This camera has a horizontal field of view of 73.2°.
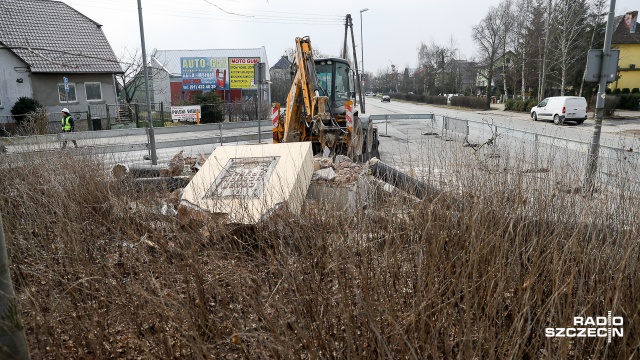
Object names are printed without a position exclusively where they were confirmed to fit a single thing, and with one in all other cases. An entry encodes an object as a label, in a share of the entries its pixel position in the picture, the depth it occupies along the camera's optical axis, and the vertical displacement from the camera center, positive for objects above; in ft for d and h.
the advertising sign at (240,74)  115.24 +6.65
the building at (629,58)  127.75 +11.34
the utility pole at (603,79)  25.52 +1.07
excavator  31.94 -0.92
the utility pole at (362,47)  124.43 +14.84
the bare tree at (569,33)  101.40 +15.70
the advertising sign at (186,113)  88.63 -2.78
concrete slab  14.56 -3.15
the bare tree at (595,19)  110.73 +20.32
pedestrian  47.91 -2.47
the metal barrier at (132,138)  24.25 -4.35
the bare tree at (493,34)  152.15 +22.90
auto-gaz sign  135.23 +8.47
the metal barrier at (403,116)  67.46 -2.78
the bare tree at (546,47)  103.04 +12.45
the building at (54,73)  74.84 +5.82
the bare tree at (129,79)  104.28 +5.19
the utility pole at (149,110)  34.91 -0.85
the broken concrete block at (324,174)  19.36 -3.41
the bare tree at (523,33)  130.82 +20.04
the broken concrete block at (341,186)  14.26 -3.51
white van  81.10 -2.20
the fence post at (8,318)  4.86 -2.45
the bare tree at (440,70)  219.41 +14.30
